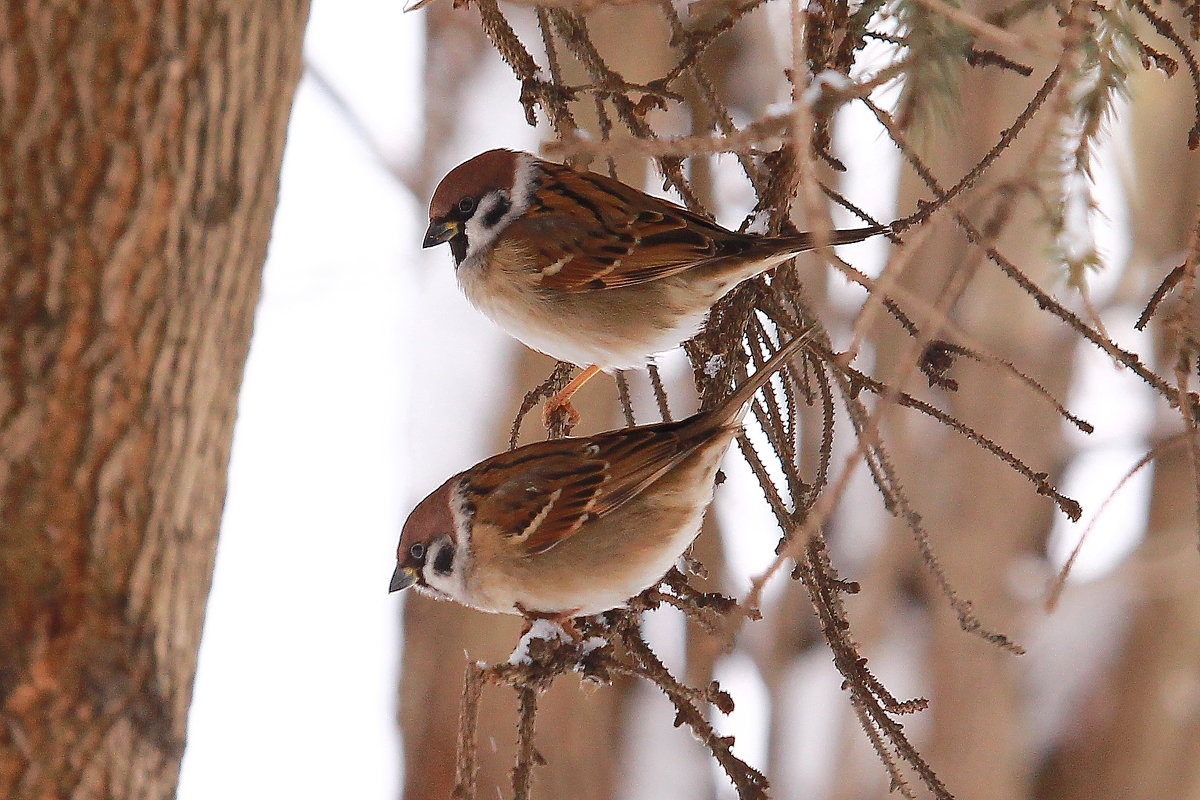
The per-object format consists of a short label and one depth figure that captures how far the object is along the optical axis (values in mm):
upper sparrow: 4531
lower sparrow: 4082
